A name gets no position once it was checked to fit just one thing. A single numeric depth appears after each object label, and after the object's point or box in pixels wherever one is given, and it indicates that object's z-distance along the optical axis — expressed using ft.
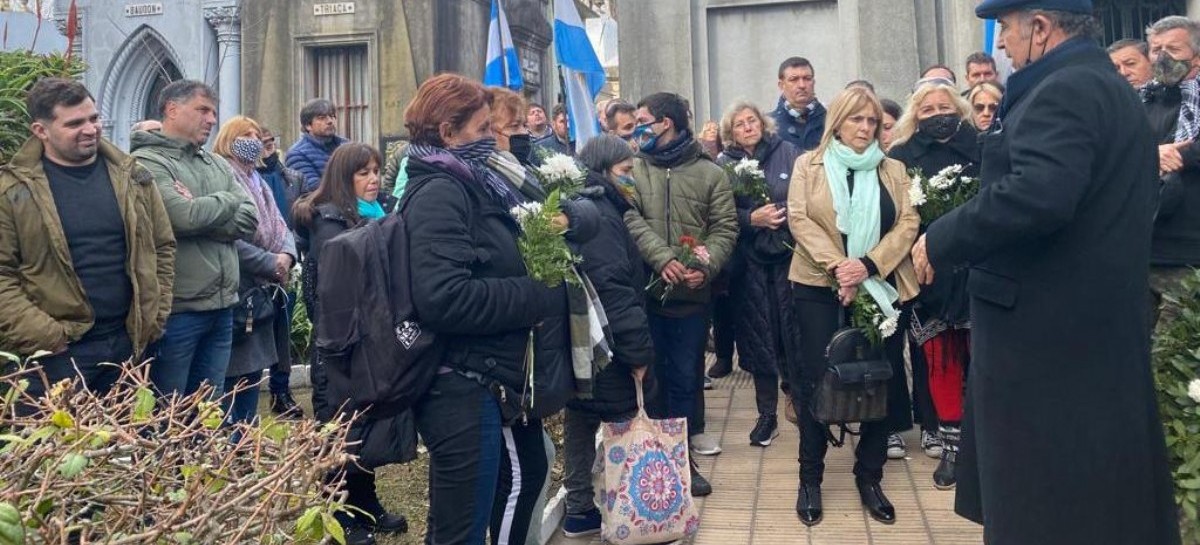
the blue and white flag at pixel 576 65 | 34.96
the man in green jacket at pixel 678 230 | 18.72
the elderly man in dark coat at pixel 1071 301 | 9.75
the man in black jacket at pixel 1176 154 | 15.21
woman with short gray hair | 19.76
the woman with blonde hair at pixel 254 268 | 18.71
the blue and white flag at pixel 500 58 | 36.14
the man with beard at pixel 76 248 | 13.37
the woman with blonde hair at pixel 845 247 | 16.57
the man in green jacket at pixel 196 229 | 16.10
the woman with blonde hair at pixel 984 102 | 20.16
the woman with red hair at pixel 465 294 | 11.39
